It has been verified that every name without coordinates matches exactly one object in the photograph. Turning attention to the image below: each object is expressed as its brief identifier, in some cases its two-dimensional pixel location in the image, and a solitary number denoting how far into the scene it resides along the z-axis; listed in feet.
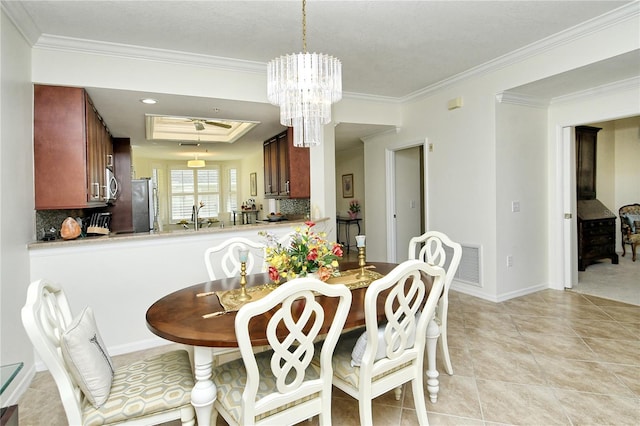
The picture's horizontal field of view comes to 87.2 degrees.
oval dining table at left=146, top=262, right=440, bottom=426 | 4.64
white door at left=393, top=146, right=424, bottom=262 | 18.29
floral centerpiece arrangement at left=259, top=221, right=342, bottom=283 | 6.27
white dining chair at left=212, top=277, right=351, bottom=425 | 4.15
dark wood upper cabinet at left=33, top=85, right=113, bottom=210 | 9.05
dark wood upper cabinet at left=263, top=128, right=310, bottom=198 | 15.03
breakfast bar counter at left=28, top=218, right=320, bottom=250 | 8.63
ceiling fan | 15.09
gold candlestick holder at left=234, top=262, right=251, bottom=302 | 6.13
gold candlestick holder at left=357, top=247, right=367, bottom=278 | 7.72
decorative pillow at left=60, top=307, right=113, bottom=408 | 4.23
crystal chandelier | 7.39
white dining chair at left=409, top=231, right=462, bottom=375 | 7.57
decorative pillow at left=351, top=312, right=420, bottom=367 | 5.47
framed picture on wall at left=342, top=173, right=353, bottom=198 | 24.89
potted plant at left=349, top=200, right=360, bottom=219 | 24.17
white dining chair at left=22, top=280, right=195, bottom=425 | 4.18
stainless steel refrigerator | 17.47
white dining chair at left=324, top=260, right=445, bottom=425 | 5.09
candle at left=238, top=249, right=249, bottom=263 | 6.27
